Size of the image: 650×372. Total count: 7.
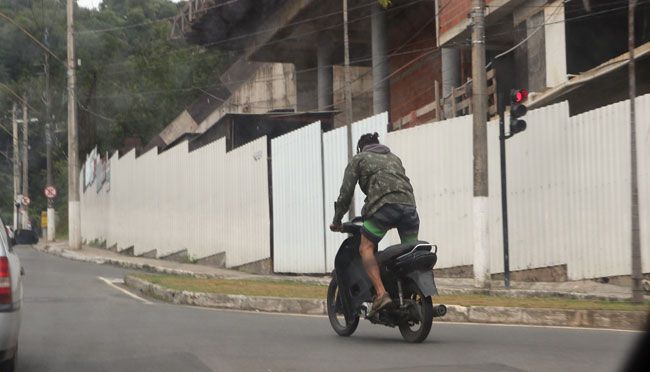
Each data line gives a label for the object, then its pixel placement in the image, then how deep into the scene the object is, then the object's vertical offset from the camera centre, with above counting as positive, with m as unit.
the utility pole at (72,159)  33.34 +1.82
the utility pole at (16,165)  58.09 +2.99
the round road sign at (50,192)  42.66 +0.86
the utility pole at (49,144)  44.09 +3.05
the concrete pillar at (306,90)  38.62 +4.68
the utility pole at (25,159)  54.06 +3.04
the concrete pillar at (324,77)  34.44 +4.63
